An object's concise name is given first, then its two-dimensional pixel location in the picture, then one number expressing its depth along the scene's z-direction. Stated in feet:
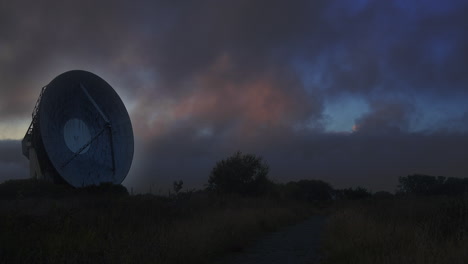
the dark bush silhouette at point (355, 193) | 222.11
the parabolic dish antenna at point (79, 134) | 116.26
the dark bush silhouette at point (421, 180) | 230.38
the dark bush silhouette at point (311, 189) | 293.02
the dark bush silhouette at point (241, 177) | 149.38
